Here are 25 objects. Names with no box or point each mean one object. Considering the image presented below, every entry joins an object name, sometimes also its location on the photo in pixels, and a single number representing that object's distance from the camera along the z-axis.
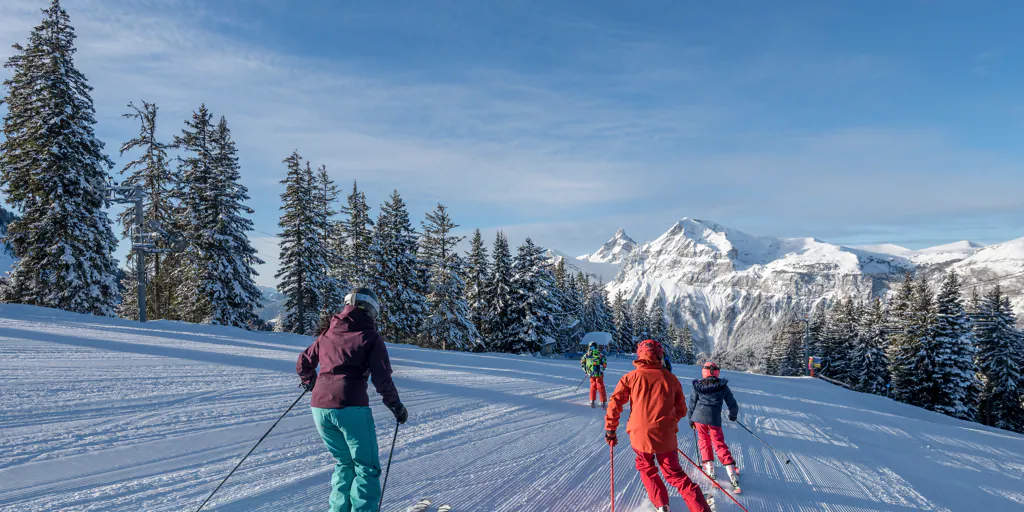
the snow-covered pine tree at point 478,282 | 35.09
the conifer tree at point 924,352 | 30.42
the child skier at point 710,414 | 5.84
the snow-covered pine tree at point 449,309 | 31.36
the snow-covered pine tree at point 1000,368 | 31.53
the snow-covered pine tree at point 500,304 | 34.31
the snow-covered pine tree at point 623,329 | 56.53
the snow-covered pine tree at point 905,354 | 31.36
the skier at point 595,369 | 10.70
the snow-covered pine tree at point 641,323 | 60.06
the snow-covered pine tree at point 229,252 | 24.33
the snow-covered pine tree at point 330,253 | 30.50
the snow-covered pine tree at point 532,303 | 33.56
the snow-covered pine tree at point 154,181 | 26.09
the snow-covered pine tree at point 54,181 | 18.75
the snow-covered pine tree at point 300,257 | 28.55
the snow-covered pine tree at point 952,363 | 29.22
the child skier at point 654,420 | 4.35
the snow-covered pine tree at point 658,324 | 62.01
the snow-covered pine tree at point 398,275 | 30.77
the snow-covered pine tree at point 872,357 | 39.69
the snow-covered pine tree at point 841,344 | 44.75
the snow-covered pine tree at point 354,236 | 32.59
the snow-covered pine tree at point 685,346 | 79.72
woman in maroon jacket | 3.62
